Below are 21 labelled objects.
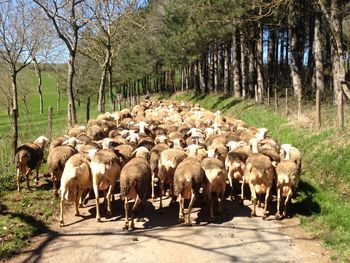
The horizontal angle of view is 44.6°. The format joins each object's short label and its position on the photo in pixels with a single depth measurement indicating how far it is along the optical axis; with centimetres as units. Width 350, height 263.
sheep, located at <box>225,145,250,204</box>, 1008
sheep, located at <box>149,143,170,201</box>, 1032
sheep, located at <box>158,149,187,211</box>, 965
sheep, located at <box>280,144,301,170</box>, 1038
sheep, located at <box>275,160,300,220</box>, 866
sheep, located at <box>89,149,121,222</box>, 890
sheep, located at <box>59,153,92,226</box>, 866
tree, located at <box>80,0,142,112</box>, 2678
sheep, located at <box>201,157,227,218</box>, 886
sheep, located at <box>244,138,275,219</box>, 884
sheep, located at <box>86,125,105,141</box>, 1518
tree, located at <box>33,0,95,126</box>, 1891
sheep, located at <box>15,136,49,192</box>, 1072
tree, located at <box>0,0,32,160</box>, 3475
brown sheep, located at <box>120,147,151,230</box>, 830
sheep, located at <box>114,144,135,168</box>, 1040
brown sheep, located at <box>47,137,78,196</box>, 996
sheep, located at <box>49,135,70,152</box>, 1247
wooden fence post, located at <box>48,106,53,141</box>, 1717
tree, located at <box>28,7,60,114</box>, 3473
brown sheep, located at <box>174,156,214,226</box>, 846
